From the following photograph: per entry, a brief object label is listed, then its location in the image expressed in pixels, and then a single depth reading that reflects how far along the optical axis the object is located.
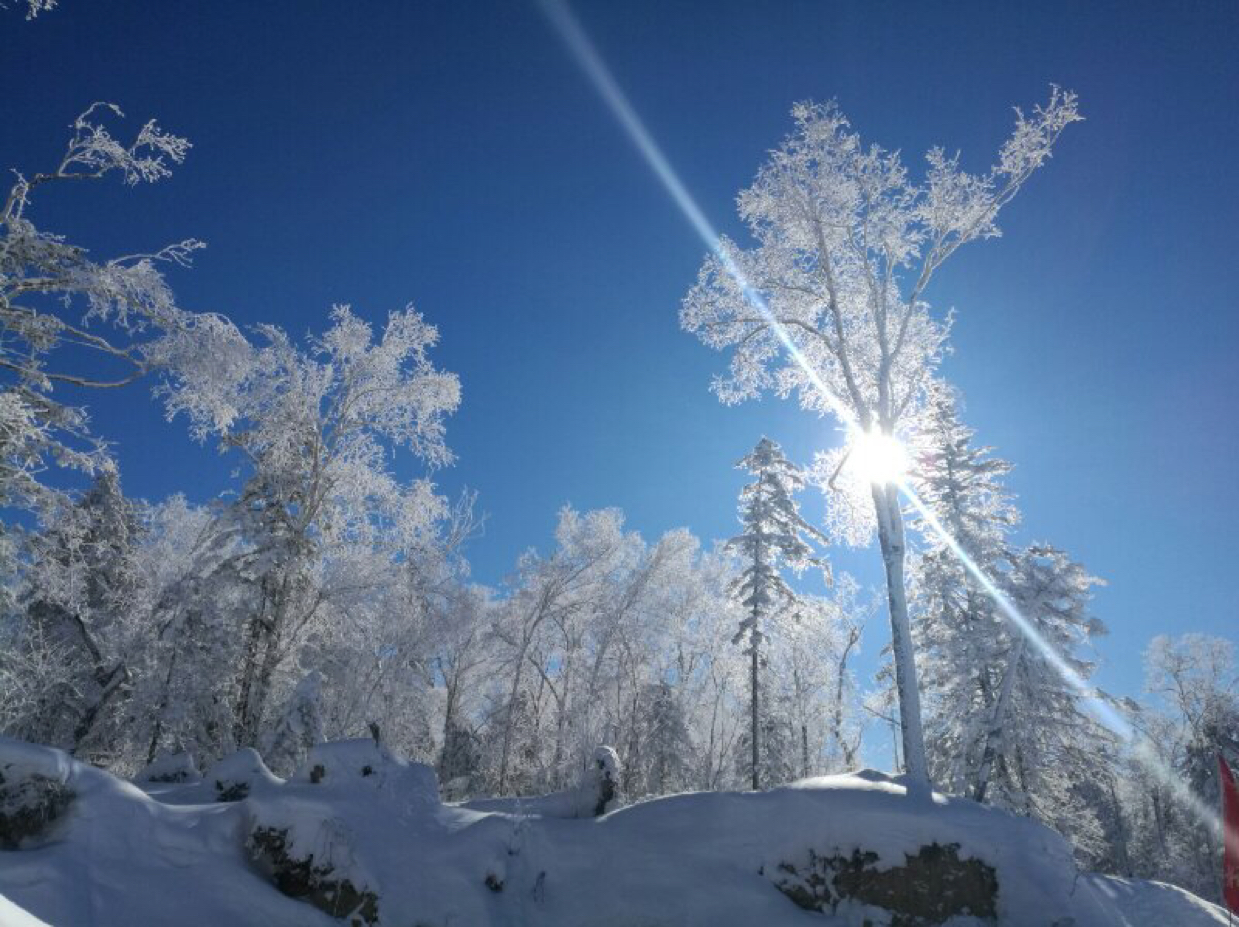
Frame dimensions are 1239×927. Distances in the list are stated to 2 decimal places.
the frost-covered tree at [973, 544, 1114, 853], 18.78
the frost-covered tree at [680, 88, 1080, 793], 13.70
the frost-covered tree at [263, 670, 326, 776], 12.02
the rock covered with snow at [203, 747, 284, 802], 8.56
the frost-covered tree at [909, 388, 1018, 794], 20.34
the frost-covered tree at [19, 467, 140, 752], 20.41
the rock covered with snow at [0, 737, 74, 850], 6.12
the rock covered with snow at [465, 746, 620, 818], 8.78
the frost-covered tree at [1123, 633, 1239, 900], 26.69
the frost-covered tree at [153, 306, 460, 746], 15.52
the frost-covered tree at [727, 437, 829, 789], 24.66
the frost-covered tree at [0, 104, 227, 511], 8.20
